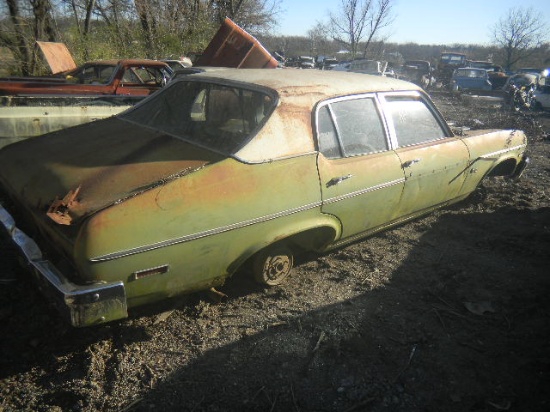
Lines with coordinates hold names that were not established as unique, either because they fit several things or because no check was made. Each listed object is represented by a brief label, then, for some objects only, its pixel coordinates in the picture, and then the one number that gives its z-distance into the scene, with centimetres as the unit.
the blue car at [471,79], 1939
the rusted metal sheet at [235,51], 600
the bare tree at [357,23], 2820
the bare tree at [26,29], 1179
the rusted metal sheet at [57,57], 929
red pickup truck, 689
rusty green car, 195
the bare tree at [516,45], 3725
